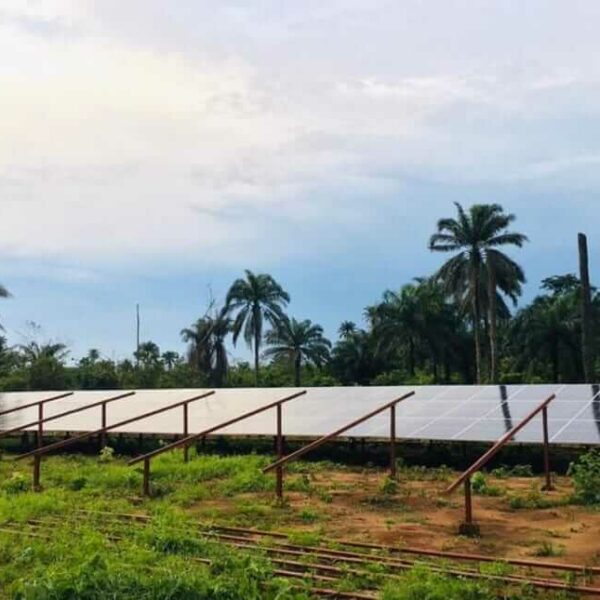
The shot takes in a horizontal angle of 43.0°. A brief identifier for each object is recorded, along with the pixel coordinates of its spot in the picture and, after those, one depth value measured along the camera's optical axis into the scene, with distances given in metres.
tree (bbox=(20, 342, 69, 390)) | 41.12
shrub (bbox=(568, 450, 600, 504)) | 10.13
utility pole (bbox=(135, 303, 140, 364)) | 49.43
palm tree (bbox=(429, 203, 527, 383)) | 39.41
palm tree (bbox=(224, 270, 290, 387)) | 44.28
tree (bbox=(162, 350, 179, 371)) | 51.28
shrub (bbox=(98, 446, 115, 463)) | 16.25
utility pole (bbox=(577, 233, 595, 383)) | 23.84
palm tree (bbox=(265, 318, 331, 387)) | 48.47
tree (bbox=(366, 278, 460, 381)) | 46.31
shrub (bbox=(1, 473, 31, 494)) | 12.28
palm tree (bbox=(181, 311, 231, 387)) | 45.25
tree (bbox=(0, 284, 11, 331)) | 34.62
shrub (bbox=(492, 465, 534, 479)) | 13.20
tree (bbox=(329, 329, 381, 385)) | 50.53
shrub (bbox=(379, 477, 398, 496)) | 11.27
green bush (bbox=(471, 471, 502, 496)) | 11.08
